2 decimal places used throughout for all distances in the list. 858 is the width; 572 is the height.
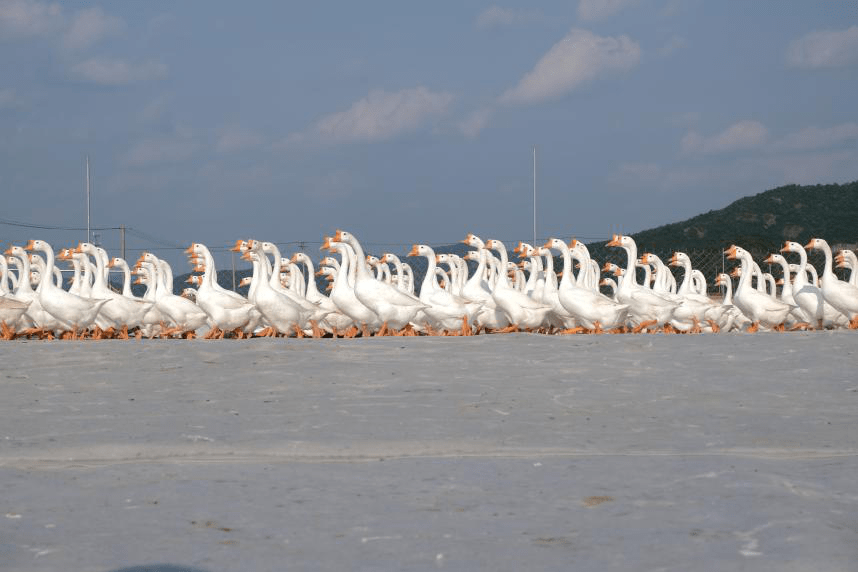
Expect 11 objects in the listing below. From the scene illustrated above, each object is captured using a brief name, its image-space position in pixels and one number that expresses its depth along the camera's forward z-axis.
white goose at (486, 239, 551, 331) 16.02
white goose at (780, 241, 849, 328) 17.83
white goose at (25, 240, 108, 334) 16.34
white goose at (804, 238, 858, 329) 16.58
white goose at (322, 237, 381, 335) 16.00
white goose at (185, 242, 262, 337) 16.23
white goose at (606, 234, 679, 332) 17.11
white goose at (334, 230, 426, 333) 15.30
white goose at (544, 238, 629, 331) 15.71
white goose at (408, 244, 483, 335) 16.50
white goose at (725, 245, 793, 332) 17.52
